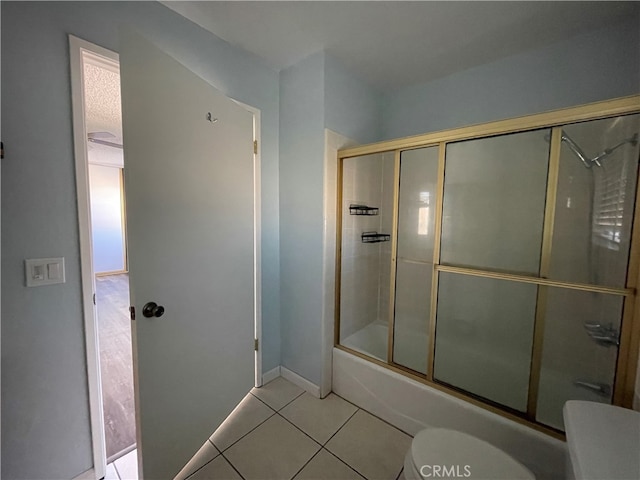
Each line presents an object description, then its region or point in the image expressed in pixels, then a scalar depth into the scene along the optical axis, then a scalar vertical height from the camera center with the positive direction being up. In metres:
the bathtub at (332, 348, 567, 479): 1.19 -1.11
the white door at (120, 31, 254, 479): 1.07 -0.14
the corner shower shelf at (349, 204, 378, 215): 2.05 +0.11
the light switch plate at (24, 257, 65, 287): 1.03 -0.23
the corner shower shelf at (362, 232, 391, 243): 2.27 -0.14
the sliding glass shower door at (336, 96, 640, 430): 1.23 -0.23
